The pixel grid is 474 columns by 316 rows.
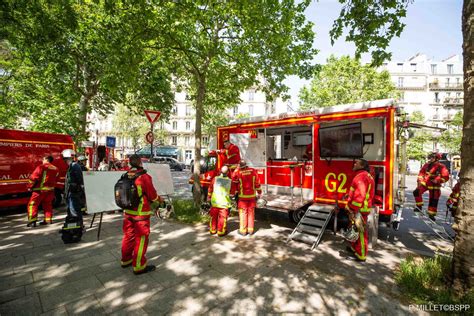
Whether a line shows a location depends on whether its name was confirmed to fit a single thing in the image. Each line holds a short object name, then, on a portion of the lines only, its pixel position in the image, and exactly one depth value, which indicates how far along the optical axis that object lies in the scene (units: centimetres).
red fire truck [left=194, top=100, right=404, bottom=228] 517
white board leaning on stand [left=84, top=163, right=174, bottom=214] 554
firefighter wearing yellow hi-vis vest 572
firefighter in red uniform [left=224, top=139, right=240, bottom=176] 780
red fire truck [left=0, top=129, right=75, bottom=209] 700
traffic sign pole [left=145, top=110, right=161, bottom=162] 691
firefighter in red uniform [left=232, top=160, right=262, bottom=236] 585
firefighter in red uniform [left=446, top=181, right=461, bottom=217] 596
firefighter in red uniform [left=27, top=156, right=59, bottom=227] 605
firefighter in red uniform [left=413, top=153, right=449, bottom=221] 704
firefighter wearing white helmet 520
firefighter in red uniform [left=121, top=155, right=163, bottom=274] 377
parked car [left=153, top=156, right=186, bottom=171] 2816
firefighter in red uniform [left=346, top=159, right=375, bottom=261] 434
